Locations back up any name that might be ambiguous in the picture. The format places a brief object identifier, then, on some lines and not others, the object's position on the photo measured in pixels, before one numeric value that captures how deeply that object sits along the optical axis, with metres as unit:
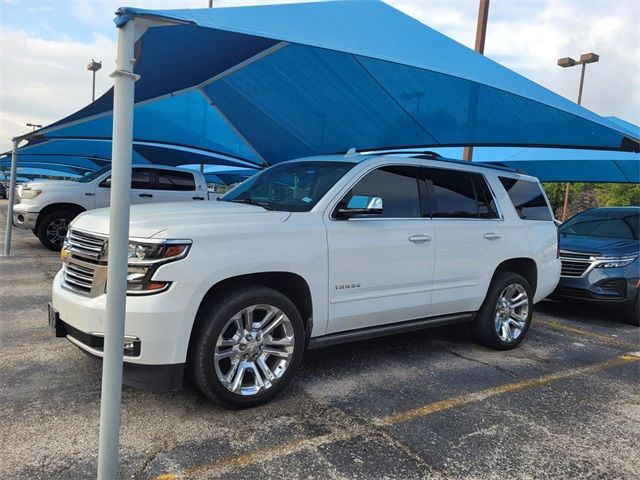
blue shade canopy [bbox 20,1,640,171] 4.06
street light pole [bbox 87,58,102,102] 27.64
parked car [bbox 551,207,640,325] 7.25
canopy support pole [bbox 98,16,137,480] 2.23
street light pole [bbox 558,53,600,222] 19.86
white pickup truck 10.52
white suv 3.22
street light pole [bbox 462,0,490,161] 9.20
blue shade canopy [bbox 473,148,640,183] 11.49
